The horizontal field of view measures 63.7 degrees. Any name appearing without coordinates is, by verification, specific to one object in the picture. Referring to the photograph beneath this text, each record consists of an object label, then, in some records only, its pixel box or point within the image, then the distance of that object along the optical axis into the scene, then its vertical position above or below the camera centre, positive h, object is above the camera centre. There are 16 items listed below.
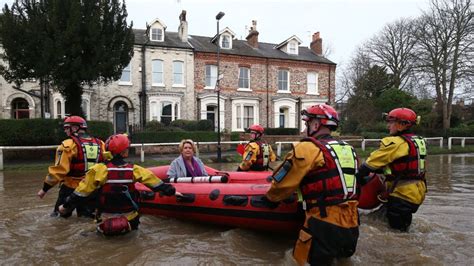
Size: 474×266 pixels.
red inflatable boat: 4.78 -1.16
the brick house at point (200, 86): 23.23 +2.50
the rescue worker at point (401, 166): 4.68 -0.54
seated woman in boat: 6.45 -0.73
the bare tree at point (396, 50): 36.66 +7.24
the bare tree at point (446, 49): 28.64 +5.64
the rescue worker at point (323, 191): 3.35 -0.62
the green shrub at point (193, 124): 22.66 -0.08
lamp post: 16.70 -0.90
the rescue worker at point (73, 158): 5.55 -0.53
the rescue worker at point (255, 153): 8.04 -0.65
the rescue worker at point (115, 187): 4.52 -0.78
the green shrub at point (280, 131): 25.87 -0.58
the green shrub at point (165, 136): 20.39 -0.73
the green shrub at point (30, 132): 15.80 -0.36
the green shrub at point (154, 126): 21.64 -0.18
